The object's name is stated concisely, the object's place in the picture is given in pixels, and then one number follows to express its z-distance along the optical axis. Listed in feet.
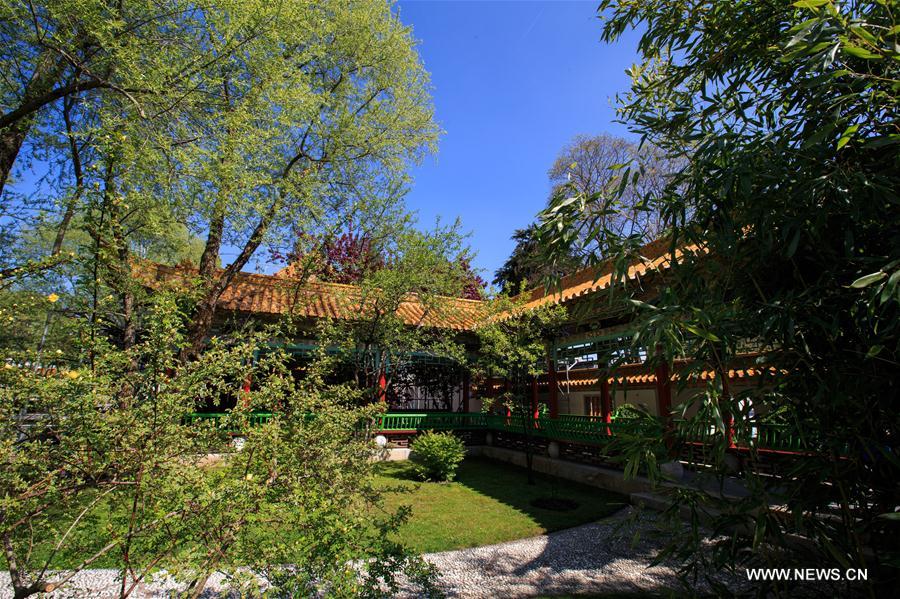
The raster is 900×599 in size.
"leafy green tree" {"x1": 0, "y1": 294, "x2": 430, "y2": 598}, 6.65
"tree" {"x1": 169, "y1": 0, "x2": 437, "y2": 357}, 20.56
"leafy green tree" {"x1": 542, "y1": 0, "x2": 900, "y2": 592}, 5.90
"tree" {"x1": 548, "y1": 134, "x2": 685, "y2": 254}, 59.72
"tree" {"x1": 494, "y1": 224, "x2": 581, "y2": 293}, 75.61
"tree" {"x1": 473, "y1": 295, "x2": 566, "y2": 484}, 25.89
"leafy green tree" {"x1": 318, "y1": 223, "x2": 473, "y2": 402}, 26.96
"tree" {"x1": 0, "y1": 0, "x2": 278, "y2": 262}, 15.79
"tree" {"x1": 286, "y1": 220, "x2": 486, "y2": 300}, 25.91
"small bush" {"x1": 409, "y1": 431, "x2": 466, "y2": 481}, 26.63
